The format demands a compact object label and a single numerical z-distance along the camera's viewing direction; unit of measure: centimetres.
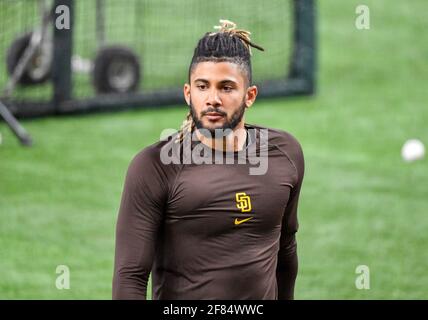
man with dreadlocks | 848
